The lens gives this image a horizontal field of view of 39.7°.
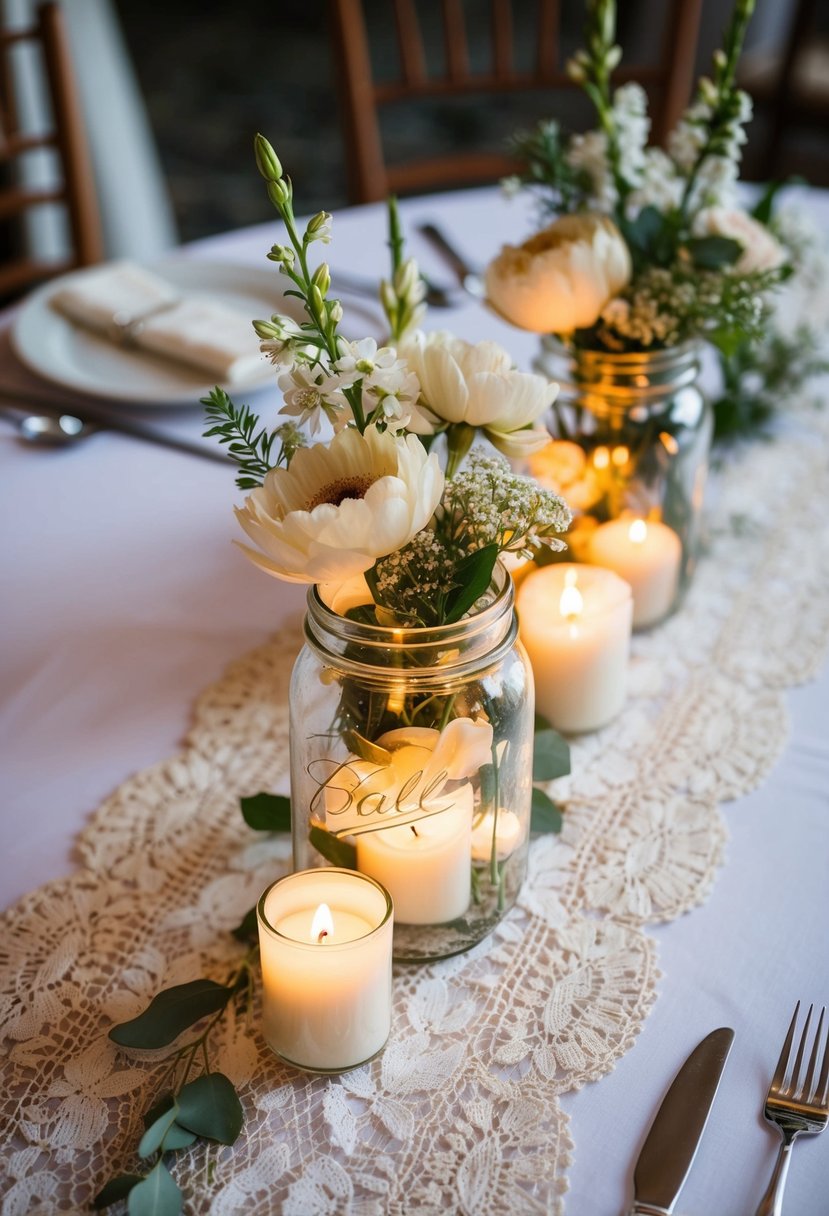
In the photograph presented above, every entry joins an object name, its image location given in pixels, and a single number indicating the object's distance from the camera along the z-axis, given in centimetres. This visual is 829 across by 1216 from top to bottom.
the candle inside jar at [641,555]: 99
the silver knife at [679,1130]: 57
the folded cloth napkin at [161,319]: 120
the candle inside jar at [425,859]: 69
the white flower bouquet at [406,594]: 59
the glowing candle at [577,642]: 87
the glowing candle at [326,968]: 60
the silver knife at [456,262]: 140
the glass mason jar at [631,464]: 97
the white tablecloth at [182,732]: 63
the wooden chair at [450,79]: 174
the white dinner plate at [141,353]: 119
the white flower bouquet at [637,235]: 87
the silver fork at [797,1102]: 61
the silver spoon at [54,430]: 117
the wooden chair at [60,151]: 159
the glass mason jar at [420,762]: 64
